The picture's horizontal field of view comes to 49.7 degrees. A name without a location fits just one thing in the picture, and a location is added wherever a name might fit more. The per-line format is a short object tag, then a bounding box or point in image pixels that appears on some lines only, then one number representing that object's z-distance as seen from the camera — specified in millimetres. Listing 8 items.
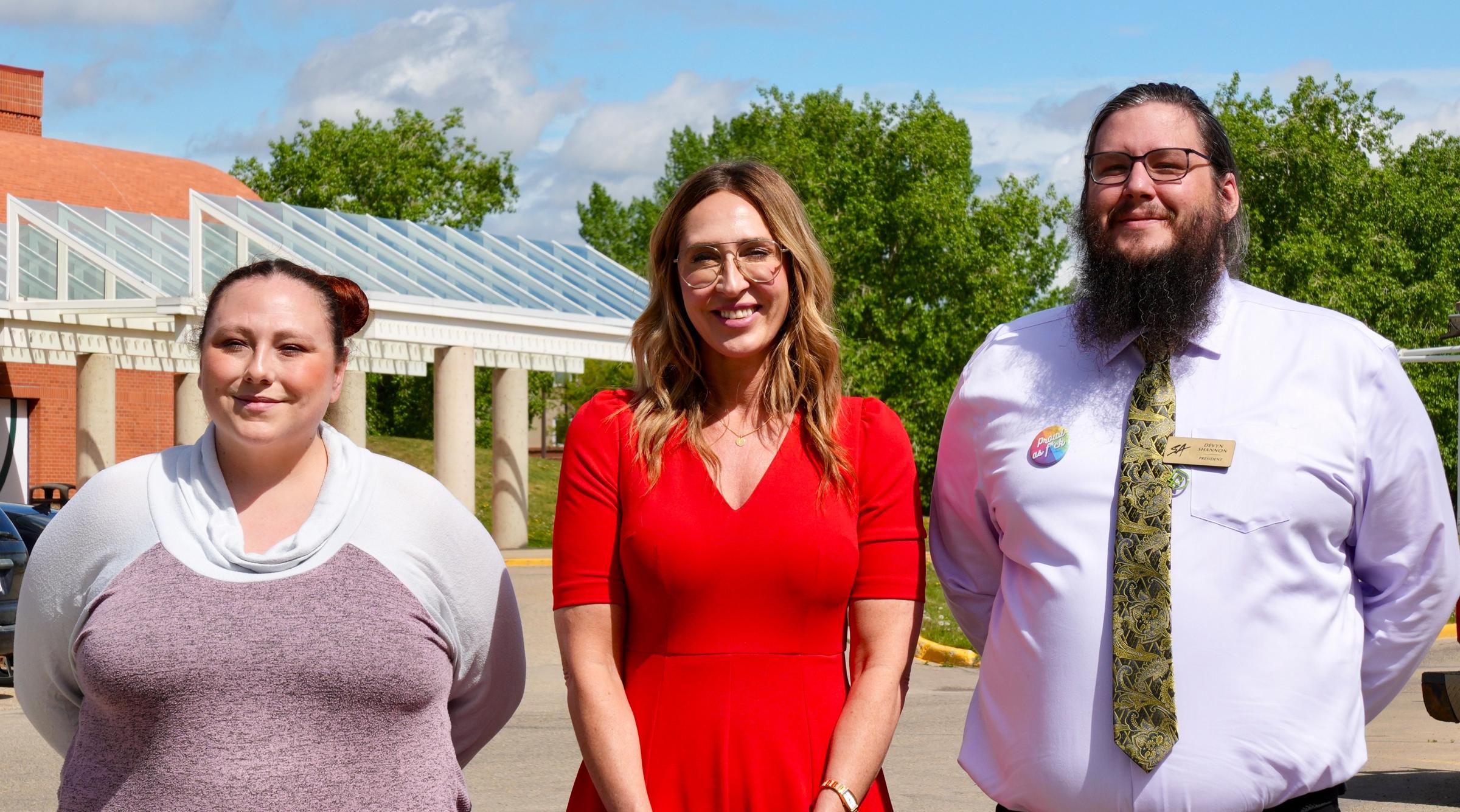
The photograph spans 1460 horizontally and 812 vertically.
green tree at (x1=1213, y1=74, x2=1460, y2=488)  37438
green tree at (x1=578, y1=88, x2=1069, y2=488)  37625
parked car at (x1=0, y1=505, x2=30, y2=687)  11078
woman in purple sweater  3104
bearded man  3217
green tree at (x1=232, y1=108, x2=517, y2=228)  52000
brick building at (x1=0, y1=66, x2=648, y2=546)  23484
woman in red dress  3377
